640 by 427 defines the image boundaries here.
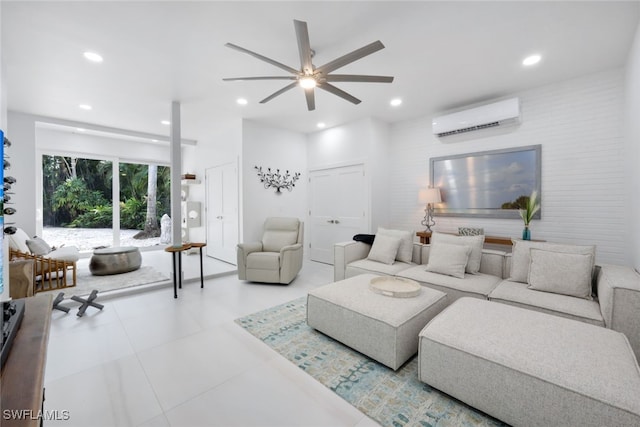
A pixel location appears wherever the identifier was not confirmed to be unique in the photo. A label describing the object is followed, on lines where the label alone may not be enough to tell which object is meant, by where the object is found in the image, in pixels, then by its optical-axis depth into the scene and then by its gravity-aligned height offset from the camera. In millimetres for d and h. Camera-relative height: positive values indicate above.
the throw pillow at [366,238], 3861 -433
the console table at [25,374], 661 -507
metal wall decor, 4932 +608
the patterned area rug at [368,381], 1495 -1166
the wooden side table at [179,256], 3481 -652
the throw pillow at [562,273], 2229 -578
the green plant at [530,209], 3385 -15
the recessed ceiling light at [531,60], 2770 +1591
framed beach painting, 3572 +407
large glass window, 5293 +192
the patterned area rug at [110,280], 3541 -1059
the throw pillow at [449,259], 2829 -563
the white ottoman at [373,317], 1884 -855
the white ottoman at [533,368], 1194 -821
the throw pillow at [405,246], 3504 -507
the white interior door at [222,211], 5117 -26
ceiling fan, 1894 +1180
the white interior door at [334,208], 4809 +25
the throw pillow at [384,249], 3422 -539
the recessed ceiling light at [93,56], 2709 +1615
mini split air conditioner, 3541 +1307
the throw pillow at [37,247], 3902 -540
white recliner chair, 3773 -727
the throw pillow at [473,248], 2938 -447
